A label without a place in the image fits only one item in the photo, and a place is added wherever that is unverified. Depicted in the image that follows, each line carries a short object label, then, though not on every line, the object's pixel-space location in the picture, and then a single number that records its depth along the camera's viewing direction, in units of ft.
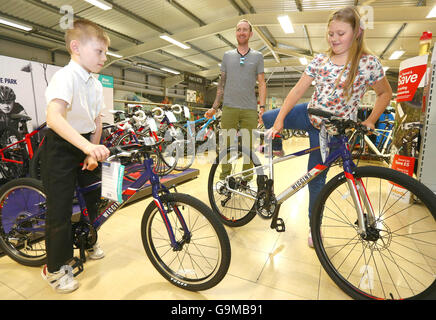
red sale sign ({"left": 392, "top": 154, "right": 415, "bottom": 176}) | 8.84
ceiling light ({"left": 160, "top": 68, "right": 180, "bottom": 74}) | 46.11
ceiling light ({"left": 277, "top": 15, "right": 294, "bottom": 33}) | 20.44
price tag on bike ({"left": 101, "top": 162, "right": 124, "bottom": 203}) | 3.61
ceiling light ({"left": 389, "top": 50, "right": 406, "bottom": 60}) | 29.46
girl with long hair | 3.94
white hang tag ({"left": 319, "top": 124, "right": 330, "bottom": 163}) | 4.58
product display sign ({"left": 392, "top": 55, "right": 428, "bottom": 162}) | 8.23
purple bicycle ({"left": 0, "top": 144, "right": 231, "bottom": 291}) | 3.81
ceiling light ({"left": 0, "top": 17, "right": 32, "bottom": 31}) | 22.03
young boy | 3.24
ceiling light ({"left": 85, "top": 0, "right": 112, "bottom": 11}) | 18.20
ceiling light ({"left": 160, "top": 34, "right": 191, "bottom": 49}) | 25.08
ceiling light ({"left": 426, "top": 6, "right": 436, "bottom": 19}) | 18.10
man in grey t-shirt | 7.47
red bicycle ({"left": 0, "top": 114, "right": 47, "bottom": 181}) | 8.39
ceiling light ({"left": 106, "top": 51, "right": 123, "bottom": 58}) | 31.60
